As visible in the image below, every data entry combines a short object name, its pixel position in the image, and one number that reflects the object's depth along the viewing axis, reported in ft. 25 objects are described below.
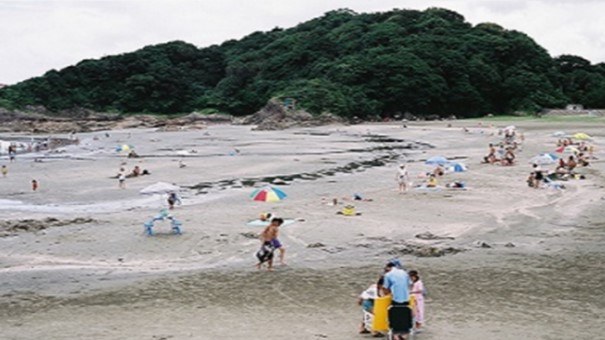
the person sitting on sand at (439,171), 109.19
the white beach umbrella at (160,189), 70.89
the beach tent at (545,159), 113.97
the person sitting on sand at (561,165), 111.23
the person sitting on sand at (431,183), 94.73
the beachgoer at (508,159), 124.67
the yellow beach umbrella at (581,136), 152.48
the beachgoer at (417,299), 35.53
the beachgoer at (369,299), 35.14
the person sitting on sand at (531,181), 94.48
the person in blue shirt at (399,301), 32.55
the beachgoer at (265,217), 69.97
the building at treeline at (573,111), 313.12
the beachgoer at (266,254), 51.42
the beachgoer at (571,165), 110.30
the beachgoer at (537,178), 93.69
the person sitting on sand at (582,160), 121.25
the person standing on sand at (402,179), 93.50
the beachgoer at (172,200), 83.82
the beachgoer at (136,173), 119.11
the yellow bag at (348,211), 74.84
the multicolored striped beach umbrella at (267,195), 73.93
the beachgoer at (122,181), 105.30
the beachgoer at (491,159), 128.36
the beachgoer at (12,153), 164.28
